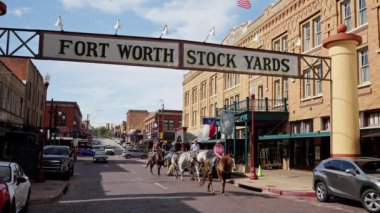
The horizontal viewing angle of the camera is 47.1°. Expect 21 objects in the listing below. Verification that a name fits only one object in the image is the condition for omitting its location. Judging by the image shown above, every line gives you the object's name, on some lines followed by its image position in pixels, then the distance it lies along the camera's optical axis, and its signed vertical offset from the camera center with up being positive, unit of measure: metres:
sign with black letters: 15.92 +3.45
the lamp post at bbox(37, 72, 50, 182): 21.08 -1.42
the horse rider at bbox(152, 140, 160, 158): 29.62 -0.36
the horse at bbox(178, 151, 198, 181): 24.70 -1.03
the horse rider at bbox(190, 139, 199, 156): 26.06 -0.28
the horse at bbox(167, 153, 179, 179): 27.11 -1.36
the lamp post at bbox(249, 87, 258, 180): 24.39 -0.63
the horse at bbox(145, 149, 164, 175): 28.77 -1.00
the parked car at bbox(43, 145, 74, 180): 23.52 -1.08
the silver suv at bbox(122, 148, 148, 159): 69.07 -1.71
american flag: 32.66 +10.51
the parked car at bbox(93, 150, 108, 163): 49.22 -1.71
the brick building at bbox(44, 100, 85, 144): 104.19 +6.06
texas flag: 36.66 +1.39
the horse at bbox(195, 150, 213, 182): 23.16 -0.72
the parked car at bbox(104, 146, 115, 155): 83.55 -1.72
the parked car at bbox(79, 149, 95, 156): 77.88 -1.87
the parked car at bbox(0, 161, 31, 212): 10.23 -1.11
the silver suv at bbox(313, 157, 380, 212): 13.02 -1.11
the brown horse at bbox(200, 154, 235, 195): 17.89 -0.99
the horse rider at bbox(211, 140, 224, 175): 19.52 -0.49
